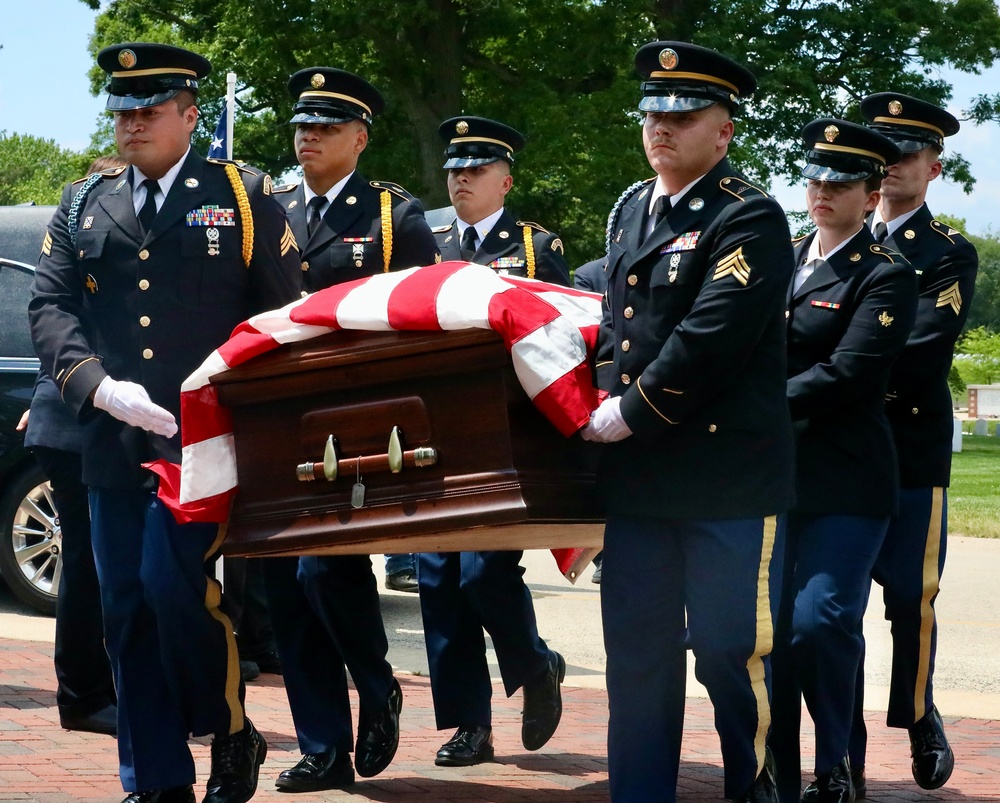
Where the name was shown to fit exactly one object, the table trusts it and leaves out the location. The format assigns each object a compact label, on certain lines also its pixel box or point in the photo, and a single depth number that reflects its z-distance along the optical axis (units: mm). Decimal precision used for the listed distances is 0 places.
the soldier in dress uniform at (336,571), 9237
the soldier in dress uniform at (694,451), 7264
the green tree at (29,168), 145445
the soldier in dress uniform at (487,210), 11900
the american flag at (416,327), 7222
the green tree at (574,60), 45145
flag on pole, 20133
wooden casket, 7299
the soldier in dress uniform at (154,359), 8184
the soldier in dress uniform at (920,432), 9969
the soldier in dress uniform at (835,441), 8721
